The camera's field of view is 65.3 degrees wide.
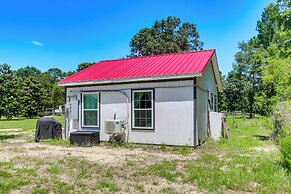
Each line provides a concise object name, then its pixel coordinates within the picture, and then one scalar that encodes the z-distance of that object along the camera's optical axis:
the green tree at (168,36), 34.40
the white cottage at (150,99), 8.41
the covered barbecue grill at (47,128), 10.67
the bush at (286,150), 4.81
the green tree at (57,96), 46.72
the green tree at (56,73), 77.27
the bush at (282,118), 7.10
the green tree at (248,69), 32.75
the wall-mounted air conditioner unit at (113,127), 9.09
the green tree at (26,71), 90.16
